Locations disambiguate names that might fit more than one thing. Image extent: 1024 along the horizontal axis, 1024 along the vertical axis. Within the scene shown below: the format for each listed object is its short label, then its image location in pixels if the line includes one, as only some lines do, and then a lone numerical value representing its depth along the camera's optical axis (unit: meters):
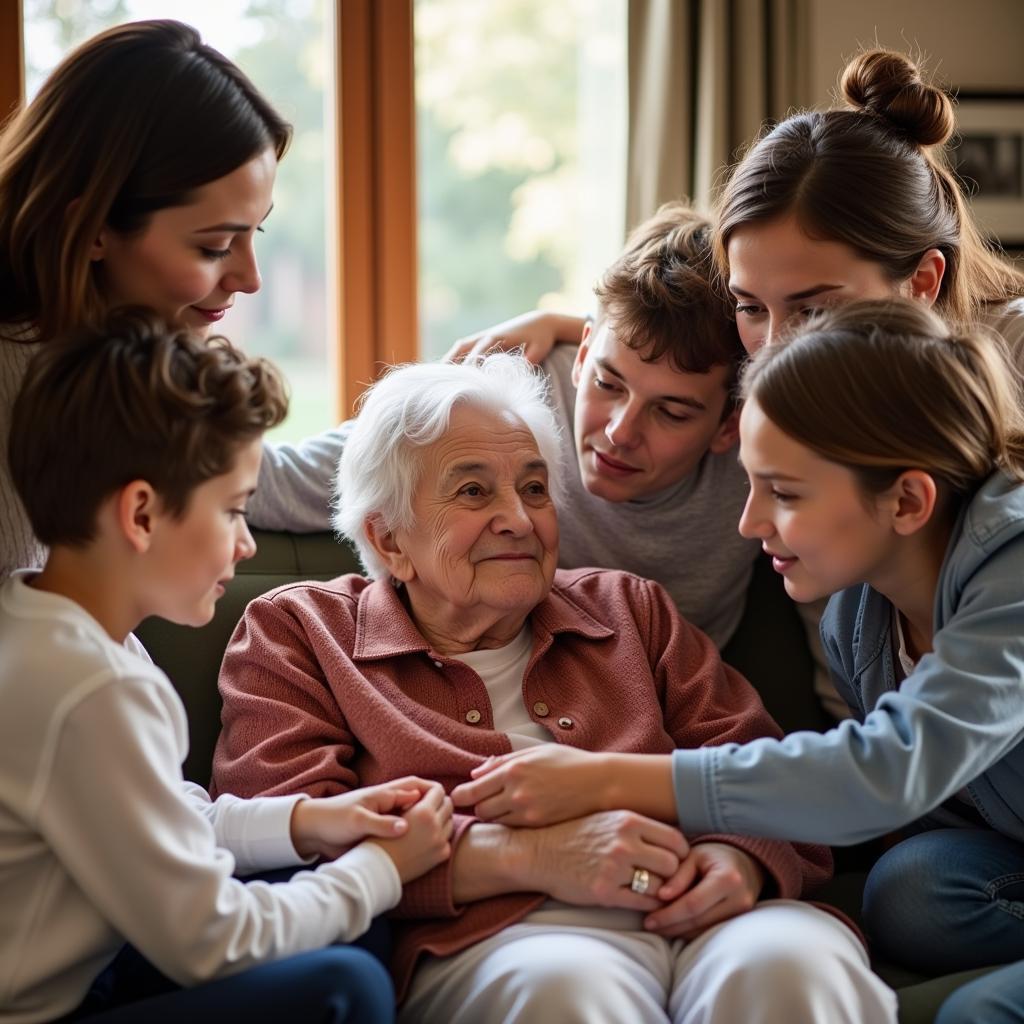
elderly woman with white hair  1.66
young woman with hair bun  2.05
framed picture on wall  3.75
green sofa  2.19
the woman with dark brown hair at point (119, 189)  1.74
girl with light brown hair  1.70
